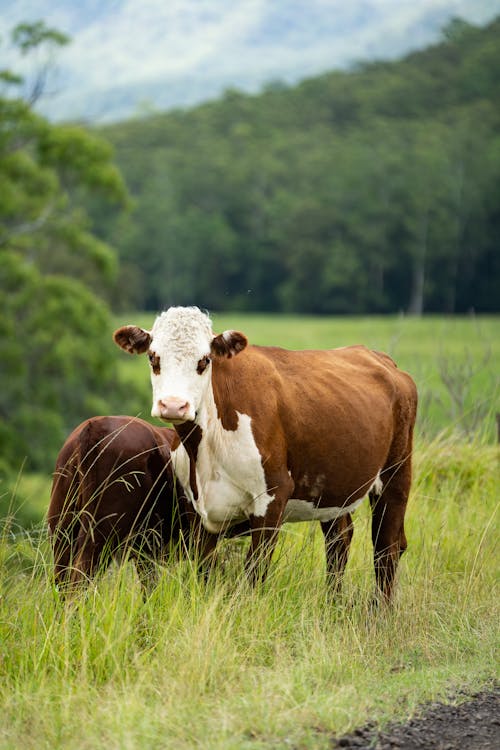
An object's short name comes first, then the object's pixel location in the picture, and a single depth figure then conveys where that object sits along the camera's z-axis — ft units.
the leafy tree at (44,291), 169.17
